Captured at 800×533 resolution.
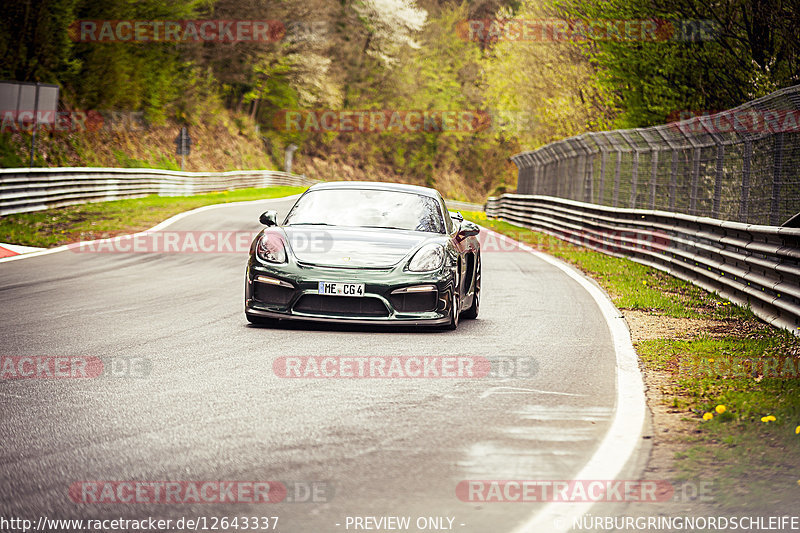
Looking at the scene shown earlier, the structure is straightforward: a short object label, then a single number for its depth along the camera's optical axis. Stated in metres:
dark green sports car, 17.36
